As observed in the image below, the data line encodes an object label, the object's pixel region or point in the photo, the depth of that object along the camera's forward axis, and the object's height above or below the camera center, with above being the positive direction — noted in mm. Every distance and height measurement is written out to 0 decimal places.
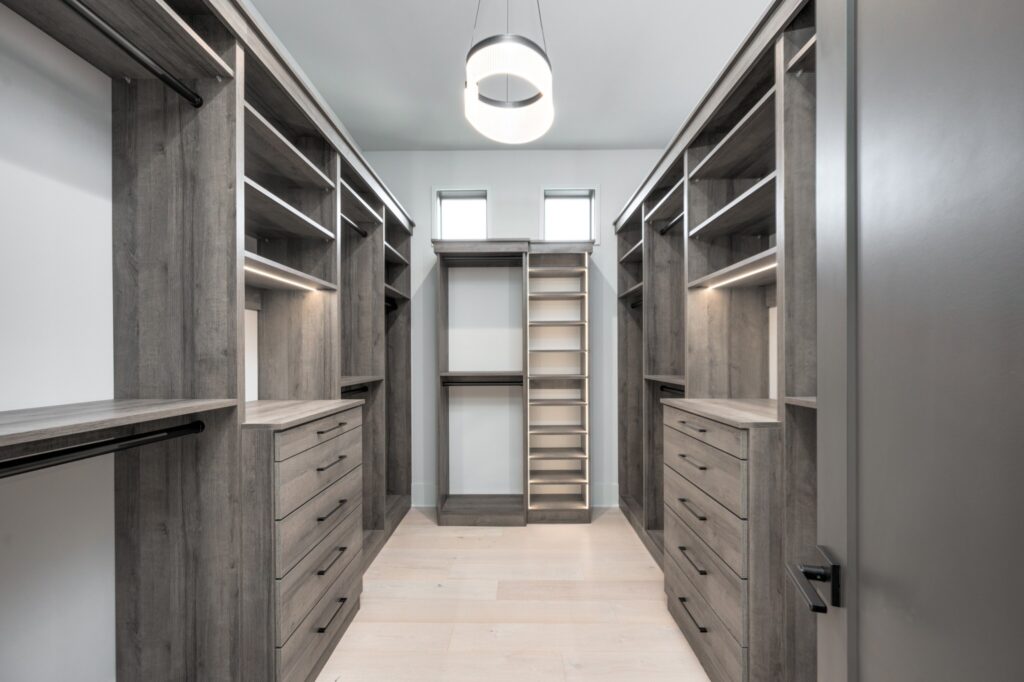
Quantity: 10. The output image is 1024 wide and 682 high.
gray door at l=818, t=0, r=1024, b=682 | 403 +2
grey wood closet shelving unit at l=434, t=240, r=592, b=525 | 3654 -329
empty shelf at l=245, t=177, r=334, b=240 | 1873 +583
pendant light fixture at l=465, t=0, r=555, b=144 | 1935 +1119
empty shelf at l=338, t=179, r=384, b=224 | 2692 +859
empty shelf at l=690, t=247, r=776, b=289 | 1810 +305
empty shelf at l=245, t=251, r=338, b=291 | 1851 +304
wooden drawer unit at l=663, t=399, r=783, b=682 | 1618 -731
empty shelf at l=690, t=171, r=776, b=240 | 1868 +591
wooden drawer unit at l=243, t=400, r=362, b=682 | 1599 -717
